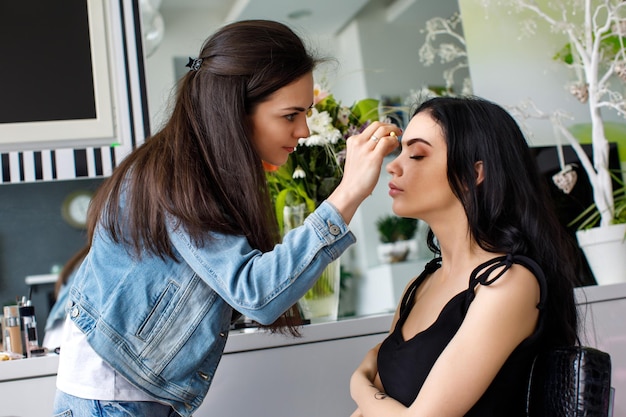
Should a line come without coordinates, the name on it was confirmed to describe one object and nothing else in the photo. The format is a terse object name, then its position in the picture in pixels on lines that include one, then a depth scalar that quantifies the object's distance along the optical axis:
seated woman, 1.14
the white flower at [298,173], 1.96
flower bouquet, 1.92
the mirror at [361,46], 3.02
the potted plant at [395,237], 3.93
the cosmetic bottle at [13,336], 1.78
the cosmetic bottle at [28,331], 1.76
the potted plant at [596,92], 2.20
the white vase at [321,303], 1.91
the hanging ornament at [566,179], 2.46
